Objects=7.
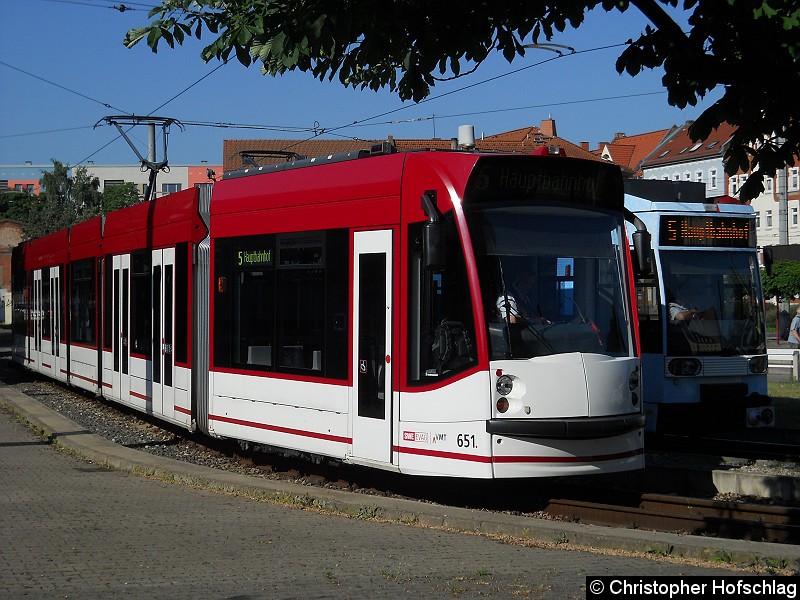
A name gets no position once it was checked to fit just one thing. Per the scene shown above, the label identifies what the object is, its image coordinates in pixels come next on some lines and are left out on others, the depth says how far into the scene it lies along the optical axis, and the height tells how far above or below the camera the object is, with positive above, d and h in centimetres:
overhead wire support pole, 2503 +386
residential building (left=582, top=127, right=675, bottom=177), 9944 +1297
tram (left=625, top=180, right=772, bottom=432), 1507 -28
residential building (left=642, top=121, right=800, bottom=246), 7750 +920
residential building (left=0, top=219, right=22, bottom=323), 10119 +564
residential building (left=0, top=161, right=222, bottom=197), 10581 +1189
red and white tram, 969 -16
